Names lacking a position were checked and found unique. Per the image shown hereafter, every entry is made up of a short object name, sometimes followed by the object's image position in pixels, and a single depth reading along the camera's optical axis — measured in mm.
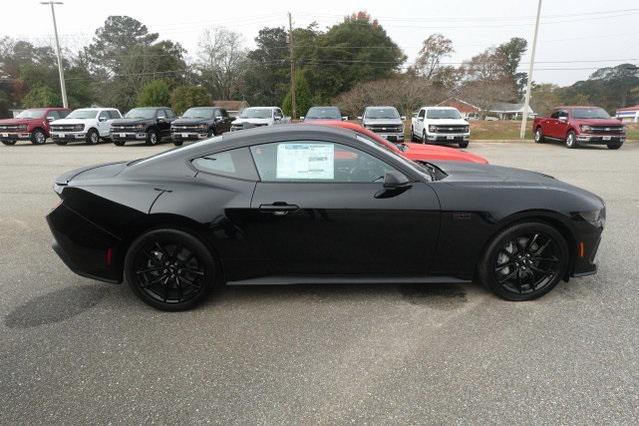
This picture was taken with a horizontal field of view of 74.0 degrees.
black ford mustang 3330
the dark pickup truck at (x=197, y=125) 18156
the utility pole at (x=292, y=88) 36906
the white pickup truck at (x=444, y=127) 17016
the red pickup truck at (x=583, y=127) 16906
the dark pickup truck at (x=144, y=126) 18359
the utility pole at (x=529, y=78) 21278
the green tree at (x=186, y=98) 45825
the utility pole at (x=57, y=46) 29005
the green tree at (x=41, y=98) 44906
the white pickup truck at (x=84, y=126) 19062
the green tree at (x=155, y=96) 43375
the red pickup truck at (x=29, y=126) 19766
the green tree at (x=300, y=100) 39438
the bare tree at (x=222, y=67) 63647
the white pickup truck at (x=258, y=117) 18750
